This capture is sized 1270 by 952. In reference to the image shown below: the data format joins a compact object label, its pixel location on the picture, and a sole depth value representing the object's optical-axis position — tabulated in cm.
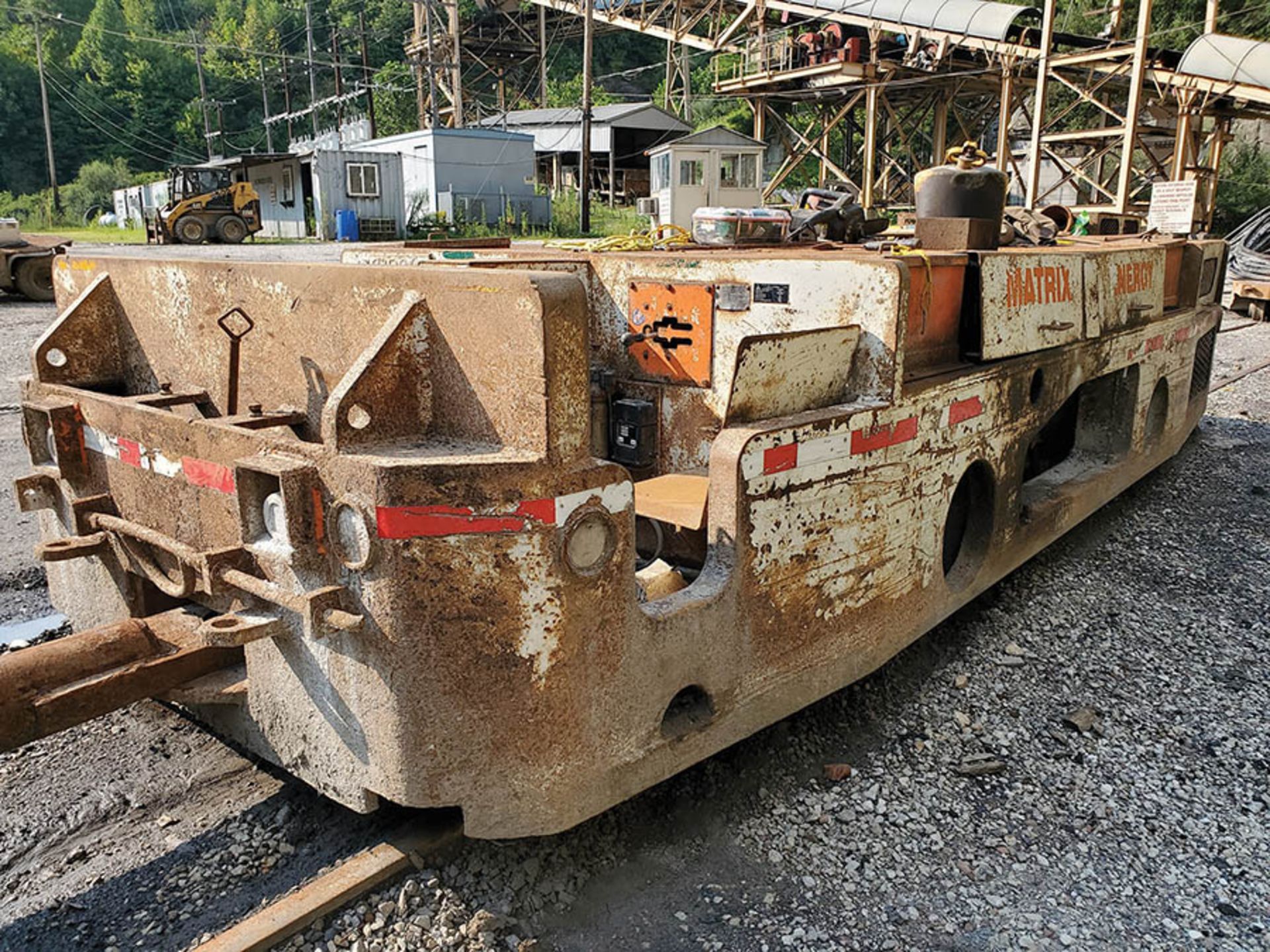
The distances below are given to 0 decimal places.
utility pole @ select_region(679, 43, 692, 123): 4059
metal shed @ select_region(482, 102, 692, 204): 4434
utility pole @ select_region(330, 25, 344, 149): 4308
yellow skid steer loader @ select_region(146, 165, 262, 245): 3027
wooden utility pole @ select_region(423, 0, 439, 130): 3541
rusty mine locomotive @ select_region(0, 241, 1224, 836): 230
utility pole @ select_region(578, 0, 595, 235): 2473
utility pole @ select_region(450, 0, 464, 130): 4038
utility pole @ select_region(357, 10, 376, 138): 4309
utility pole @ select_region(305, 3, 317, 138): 4819
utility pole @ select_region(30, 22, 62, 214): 4381
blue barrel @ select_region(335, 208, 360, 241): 3384
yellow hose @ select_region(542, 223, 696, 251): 466
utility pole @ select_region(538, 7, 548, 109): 4267
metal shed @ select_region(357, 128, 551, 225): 3528
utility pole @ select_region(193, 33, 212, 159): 5747
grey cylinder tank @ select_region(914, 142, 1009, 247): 454
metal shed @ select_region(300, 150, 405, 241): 3406
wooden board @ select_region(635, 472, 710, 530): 304
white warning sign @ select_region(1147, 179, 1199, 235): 872
